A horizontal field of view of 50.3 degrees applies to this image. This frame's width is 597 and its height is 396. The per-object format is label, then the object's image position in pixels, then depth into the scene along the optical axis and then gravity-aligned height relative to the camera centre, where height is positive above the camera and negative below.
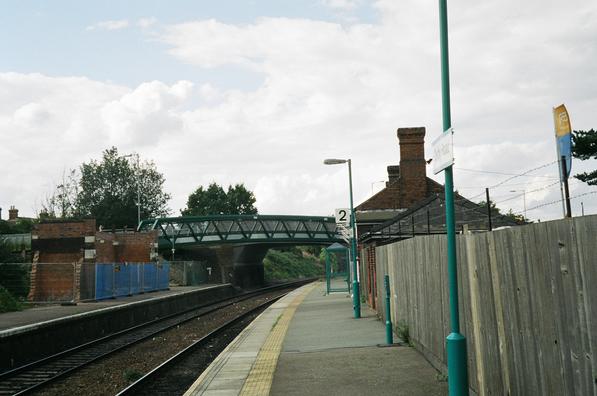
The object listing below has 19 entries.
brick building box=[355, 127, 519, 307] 38.03 +4.99
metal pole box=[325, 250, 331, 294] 36.90 -0.10
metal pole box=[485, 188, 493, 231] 7.83 +0.86
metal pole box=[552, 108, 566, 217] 5.08 +0.74
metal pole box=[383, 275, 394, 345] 13.26 -1.24
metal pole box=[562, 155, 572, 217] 5.07 +0.58
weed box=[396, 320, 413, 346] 13.39 -1.36
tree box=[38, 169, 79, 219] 96.63 +12.57
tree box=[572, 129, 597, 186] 25.44 +4.64
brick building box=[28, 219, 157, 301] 30.67 +1.87
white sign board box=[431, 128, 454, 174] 6.97 +1.30
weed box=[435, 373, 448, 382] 9.34 -1.61
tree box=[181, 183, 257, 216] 121.94 +14.50
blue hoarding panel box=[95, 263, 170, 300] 31.69 +0.08
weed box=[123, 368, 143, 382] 12.93 -1.95
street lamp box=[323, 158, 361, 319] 20.44 +0.41
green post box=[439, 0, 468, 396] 6.86 -0.02
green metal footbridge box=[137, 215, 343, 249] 62.47 +4.54
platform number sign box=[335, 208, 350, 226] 24.09 +2.09
